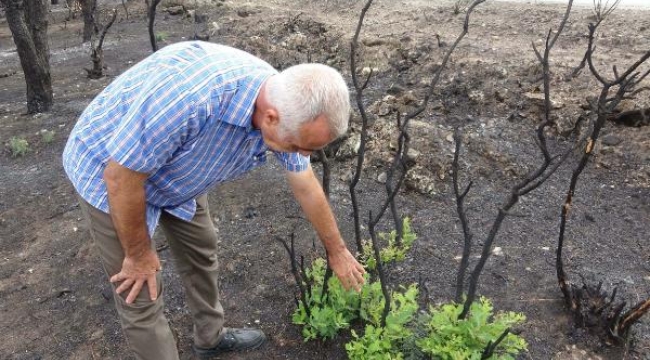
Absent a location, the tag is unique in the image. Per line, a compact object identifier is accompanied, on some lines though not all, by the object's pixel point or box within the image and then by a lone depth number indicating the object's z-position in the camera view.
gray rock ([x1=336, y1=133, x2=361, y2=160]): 4.10
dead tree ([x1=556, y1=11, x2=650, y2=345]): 2.20
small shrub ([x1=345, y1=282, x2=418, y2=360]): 2.12
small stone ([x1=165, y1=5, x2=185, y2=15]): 12.19
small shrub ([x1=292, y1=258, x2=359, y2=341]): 2.38
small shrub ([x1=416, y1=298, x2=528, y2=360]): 2.01
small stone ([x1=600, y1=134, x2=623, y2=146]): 4.00
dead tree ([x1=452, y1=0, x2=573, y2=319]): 1.98
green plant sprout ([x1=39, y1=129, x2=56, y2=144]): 5.40
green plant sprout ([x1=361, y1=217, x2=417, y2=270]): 2.89
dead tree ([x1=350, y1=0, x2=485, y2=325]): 2.16
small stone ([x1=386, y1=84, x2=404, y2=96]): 5.00
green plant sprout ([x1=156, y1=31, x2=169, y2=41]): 9.47
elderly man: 1.60
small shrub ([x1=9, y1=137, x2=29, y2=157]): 5.20
